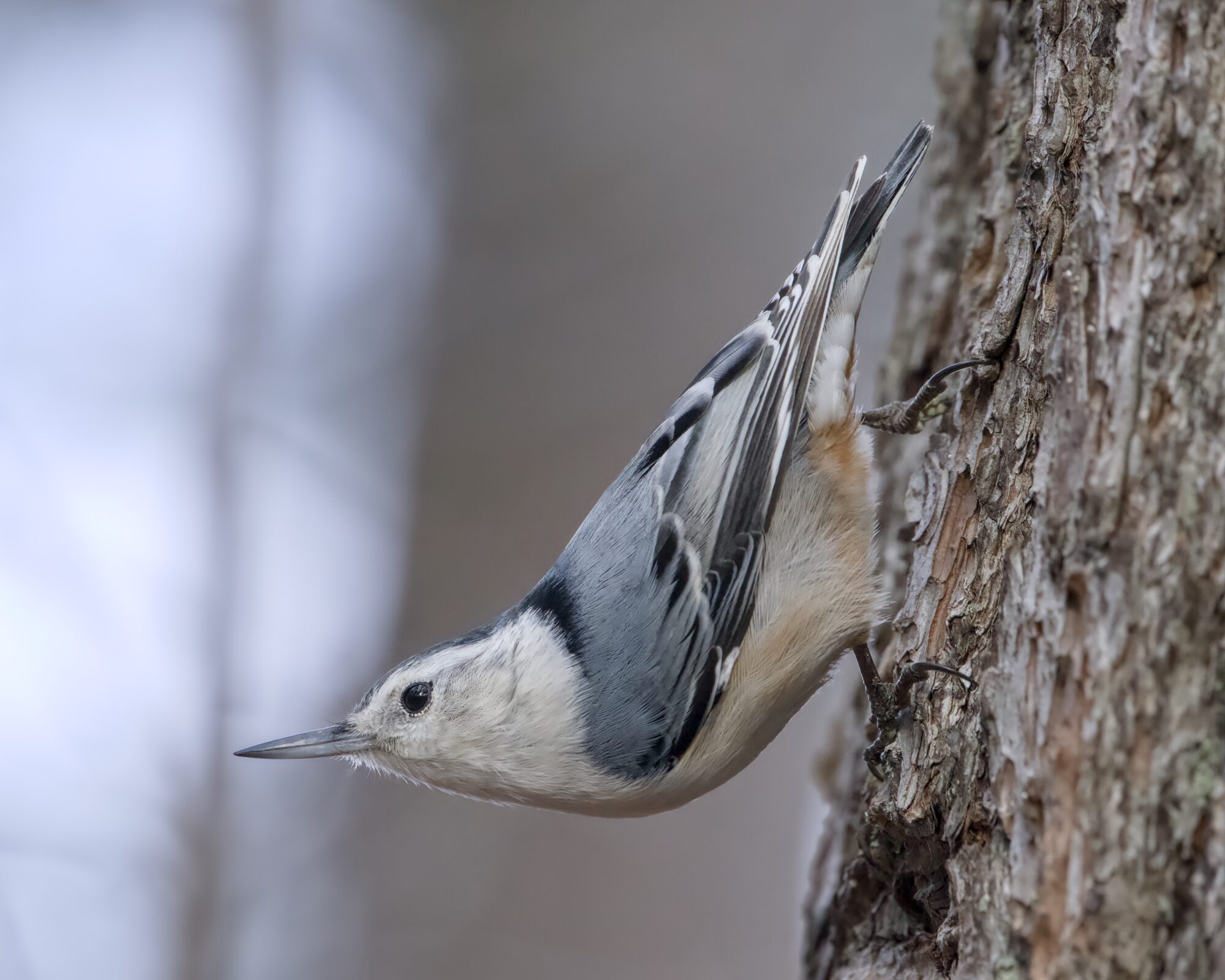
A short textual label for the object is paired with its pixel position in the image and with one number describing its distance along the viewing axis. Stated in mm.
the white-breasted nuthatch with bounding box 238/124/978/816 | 3693
